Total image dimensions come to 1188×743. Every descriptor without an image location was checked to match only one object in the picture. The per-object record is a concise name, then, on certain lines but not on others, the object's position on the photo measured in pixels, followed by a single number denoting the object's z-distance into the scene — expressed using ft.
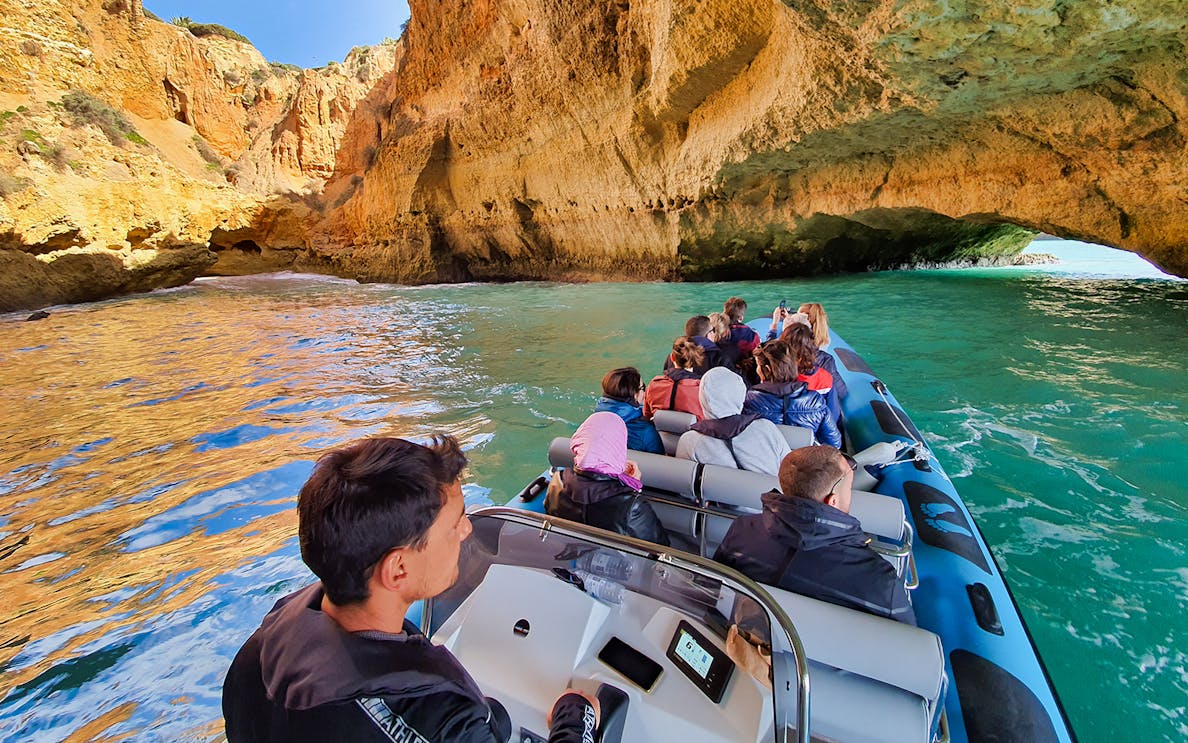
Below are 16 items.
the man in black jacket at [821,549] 5.00
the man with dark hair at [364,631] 2.52
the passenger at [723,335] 14.89
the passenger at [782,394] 9.95
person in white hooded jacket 7.79
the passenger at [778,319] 18.22
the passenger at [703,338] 14.25
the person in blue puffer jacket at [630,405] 9.02
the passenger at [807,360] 10.60
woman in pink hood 6.79
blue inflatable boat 3.94
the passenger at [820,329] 13.80
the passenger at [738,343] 14.98
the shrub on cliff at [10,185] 36.94
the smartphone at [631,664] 4.27
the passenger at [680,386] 10.64
